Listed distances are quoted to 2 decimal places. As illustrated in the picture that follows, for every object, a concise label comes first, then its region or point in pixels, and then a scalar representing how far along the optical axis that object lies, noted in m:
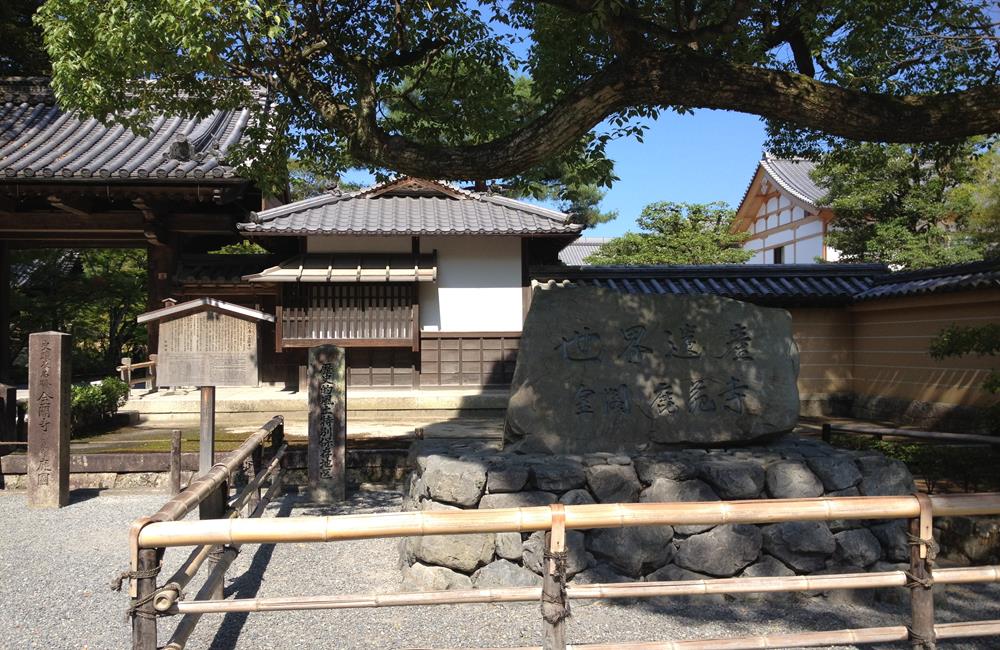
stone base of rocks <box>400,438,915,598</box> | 4.54
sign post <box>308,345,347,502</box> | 6.75
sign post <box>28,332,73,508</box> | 6.46
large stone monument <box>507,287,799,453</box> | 5.11
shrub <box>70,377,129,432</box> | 9.10
